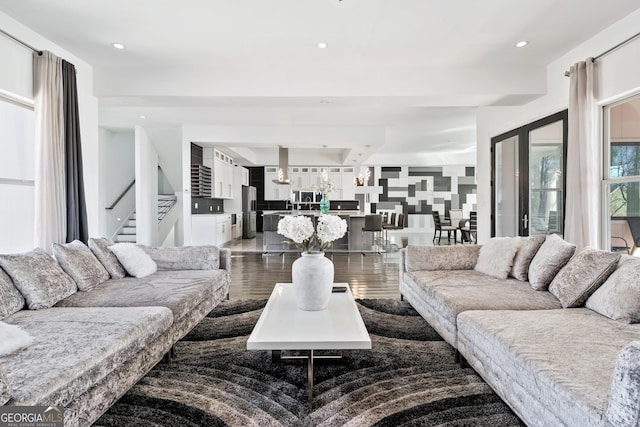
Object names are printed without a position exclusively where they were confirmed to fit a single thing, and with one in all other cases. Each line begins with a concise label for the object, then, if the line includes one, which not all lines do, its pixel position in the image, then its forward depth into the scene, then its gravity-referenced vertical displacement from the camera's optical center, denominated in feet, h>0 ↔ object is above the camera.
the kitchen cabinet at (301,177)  39.04 +4.21
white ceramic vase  7.50 -1.48
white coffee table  5.83 -2.12
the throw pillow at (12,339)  5.08 -1.91
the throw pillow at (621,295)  6.47 -1.57
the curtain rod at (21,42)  10.03 +5.25
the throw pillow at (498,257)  10.07 -1.28
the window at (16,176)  10.71 +1.20
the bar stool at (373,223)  24.11 -0.60
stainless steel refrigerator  36.50 +0.11
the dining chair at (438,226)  29.99 -1.02
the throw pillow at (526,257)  9.65 -1.18
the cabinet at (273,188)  40.04 +3.03
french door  13.91 +1.65
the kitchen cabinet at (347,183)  39.19 +3.54
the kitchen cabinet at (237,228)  33.32 -1.38
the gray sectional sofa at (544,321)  4.17 -2.01
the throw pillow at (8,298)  6.85 -1.73
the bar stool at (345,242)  26.20 -2.15
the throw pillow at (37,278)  7.43 -1.44
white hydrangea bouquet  7.55 -0.37
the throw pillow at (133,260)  10.42 -1.41
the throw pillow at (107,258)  10.06 -1.30
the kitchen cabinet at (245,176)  37.24 +4.17
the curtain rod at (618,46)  10.00 +5.12
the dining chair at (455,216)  36.52 -0.15
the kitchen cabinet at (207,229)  26.03 -1.20
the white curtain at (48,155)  11.05 +1.90
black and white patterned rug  5.68 -3.30
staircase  26.71 -0.96
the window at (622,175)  10.77 +1.28
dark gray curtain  11.97 +1.83
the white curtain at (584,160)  11.33 +1.82
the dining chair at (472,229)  28.58 -1.22
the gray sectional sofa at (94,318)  4.73 -2.05
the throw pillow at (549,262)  8.54 -1.19
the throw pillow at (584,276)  7.33 -1.33
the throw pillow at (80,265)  8.78 -1.34
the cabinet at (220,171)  27.84 +3.77
